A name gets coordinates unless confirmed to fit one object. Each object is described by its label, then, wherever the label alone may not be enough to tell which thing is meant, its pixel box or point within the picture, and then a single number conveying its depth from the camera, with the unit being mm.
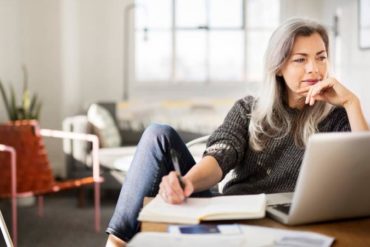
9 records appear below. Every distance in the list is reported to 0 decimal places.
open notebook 1042
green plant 3711
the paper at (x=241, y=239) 896
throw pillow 3939
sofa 3816
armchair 3359
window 5254
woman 1423
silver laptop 977
